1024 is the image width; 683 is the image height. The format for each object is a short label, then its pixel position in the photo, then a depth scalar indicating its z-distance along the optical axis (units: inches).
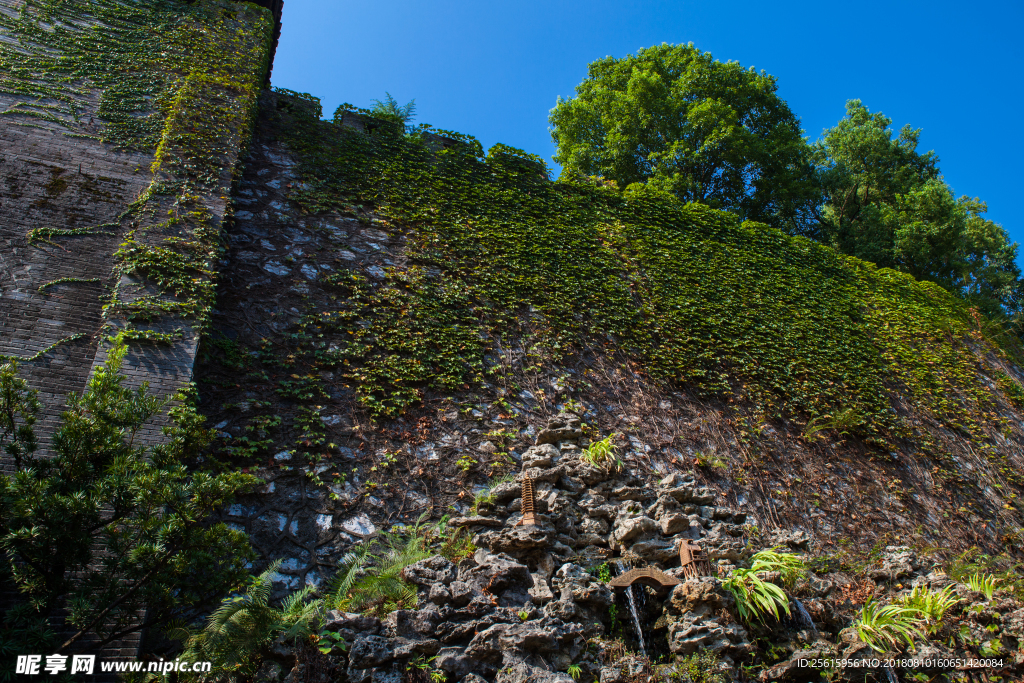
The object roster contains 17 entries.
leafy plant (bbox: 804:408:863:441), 288.5
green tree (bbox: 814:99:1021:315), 516.1
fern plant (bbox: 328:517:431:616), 138.7
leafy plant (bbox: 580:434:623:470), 186.7
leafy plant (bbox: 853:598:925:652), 135.5
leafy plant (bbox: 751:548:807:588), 154.2
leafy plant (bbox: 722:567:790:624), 139.3
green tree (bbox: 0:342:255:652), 94.7
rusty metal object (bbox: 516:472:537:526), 157.5
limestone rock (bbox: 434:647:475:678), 119.0
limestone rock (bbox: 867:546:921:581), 179.8
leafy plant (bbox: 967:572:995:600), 165.0
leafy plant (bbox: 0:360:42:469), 103.9
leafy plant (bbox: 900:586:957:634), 148.9
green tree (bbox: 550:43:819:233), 533.3
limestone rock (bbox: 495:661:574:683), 113.3
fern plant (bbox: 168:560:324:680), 100.0
